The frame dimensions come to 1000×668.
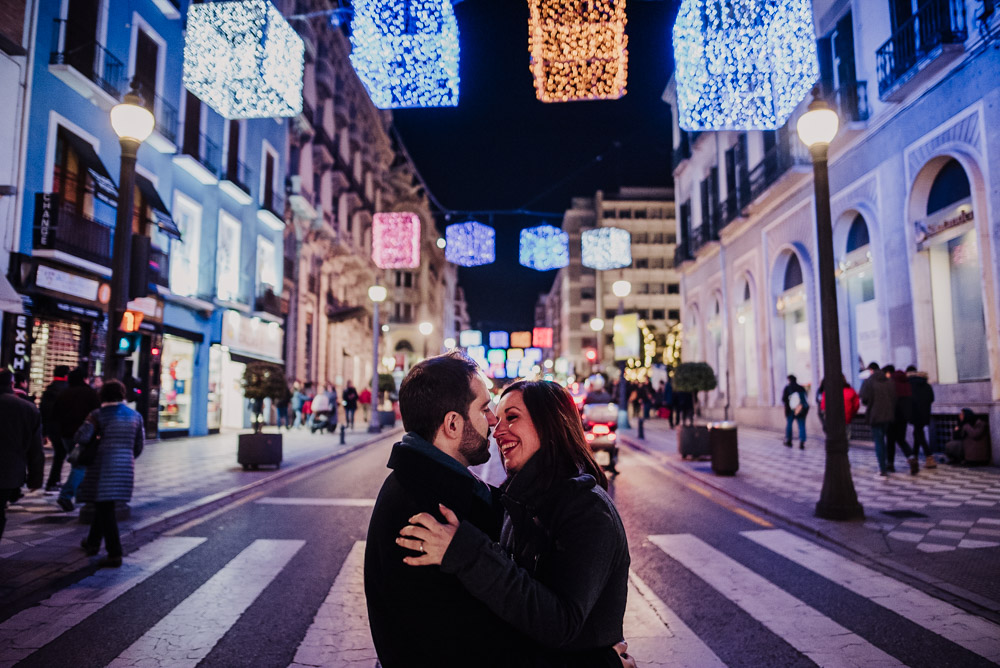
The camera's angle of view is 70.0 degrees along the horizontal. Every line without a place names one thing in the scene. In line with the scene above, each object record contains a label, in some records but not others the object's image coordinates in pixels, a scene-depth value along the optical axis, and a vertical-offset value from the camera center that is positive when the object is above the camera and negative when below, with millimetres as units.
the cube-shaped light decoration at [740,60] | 8602 +4437
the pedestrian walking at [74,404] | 10172 +9
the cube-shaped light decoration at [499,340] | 69938 +6219
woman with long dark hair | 1856 -390
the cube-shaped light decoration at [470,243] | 21625 +4850
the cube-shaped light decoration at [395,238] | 26142 +6034
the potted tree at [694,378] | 17688 +594
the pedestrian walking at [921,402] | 13461 -32
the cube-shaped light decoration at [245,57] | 11664 +5830
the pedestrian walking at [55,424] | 10469 -289
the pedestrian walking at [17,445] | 6348 -364
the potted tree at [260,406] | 14016 -50
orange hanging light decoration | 8055 +4041
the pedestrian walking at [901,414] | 12820 -242
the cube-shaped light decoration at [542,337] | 70938 +6518
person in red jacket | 16250 -30
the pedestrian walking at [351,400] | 27891 +126
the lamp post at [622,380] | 24125 +771
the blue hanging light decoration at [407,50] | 7867 +3927
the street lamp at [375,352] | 25708 +1872
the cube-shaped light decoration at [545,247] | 22969 +5015
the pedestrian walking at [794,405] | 18328 -104
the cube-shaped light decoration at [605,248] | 21547 +4656
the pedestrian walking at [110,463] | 6648 -565
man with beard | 1933 -501
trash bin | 12719 -900
